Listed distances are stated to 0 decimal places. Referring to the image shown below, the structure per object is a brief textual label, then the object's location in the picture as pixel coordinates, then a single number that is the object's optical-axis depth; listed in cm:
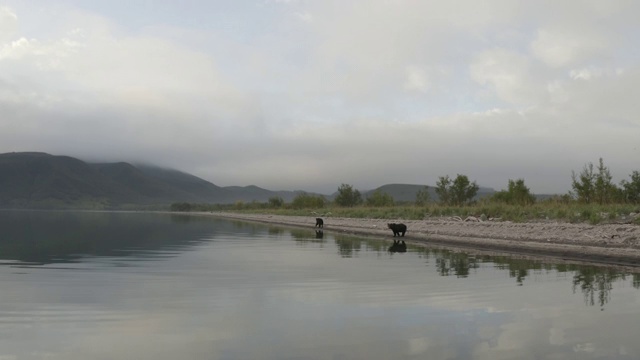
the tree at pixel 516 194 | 5835
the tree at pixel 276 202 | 17435
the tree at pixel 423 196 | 8533
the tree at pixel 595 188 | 4428
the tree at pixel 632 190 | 4403
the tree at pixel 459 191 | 7144
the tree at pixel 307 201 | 13088
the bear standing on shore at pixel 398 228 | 3634
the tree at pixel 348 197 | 11850
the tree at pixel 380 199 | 10324
